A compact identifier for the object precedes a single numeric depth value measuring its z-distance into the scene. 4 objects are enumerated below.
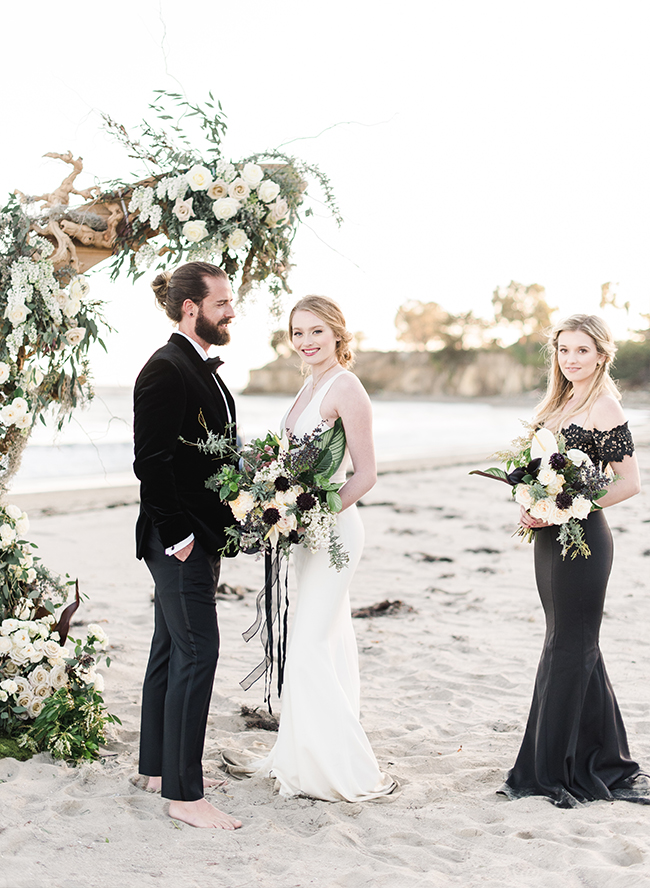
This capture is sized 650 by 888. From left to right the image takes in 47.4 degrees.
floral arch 3.90
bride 3.55
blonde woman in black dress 3.59
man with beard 3.27
